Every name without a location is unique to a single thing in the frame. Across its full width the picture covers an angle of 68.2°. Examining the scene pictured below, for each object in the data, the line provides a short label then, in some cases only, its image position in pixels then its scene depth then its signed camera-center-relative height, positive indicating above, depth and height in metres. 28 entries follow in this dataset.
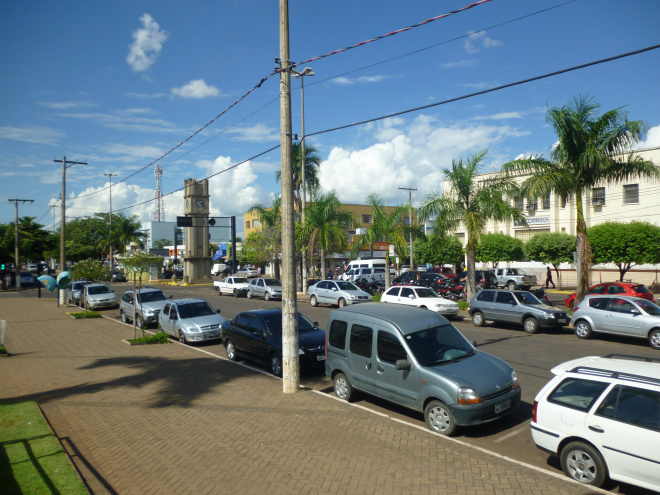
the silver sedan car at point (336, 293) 26.09 -2.23
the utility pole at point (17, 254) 48.17 +0.50
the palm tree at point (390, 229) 27.73 +1.38
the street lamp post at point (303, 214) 32.41 +2.82
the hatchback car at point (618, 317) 14.23 -2.13
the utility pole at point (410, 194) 47.41 +5.83
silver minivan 7.29 -1.91
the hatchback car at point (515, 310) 17.02 -2.22
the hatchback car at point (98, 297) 27.98 -2.30
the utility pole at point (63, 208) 30.47 +3.13
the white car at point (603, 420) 5.26 -1.98
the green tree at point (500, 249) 42.34 +0.14
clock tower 57.62 +2.37
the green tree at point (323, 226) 32.38 +1.83
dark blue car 11.55 -2.15
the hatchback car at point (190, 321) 15.88 -2.21
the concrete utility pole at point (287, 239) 9.72 +0.31
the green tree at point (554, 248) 36.16 +0.11
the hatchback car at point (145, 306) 20.09 -2.13
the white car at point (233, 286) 36.78 -2.42
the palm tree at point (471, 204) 22.47 +2.23
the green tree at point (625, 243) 30.45 +0.30
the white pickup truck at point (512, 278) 37.07 -2.18
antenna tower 135.00 +14.81
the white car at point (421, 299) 20.75 -2.08
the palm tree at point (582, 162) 18.52 +3.45
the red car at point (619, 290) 20.47 -1.77
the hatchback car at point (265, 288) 32.72 -2.35
